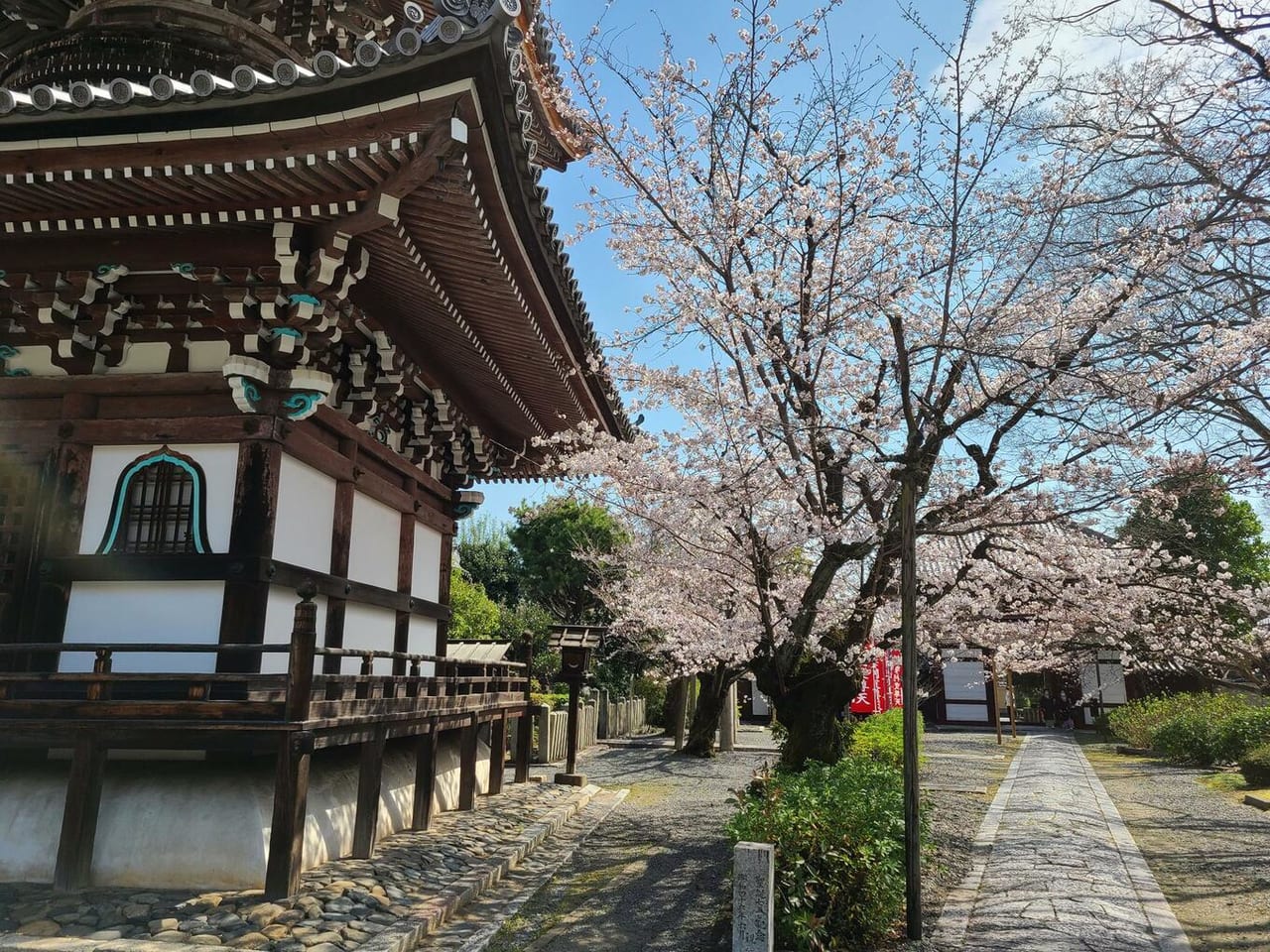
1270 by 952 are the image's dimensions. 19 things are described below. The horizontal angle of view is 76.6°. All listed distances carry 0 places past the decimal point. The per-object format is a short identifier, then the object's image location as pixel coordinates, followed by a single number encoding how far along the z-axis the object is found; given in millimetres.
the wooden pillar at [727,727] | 21203
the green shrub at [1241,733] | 16281
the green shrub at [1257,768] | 14070
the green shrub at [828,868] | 5523
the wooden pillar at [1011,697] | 26969
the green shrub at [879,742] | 12391
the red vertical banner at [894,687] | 24078
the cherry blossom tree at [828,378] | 7781
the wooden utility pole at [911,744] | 5918
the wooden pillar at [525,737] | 12891
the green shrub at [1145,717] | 21672
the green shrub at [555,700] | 20352
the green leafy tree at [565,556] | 27438
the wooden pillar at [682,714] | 20734
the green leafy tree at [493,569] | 33312
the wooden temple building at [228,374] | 5539
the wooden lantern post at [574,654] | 14672
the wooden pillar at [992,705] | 33375
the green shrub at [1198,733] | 17922
